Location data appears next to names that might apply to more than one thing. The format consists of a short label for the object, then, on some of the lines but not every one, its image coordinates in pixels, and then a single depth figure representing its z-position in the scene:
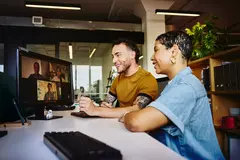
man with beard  1.72
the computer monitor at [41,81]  1.39
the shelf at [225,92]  2.71
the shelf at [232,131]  2.67
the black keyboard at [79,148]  0.57
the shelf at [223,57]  2.74
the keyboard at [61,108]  2.46
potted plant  3.22
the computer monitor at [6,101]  1.33
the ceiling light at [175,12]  5.70
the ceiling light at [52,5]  5.17
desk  0.66
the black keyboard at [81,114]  1.63
